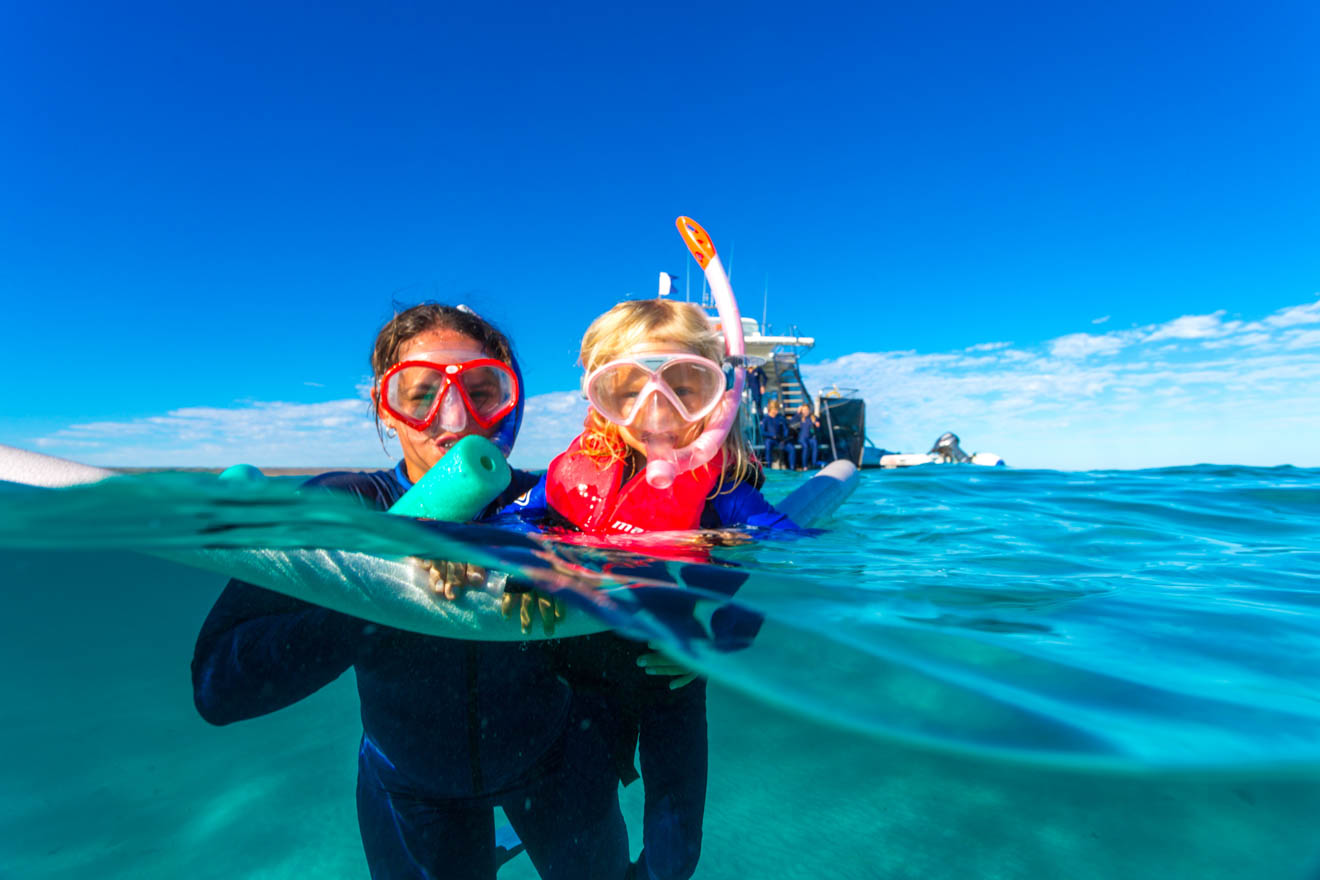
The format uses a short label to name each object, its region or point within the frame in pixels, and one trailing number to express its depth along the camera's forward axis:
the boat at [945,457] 27.21
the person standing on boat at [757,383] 24.59
